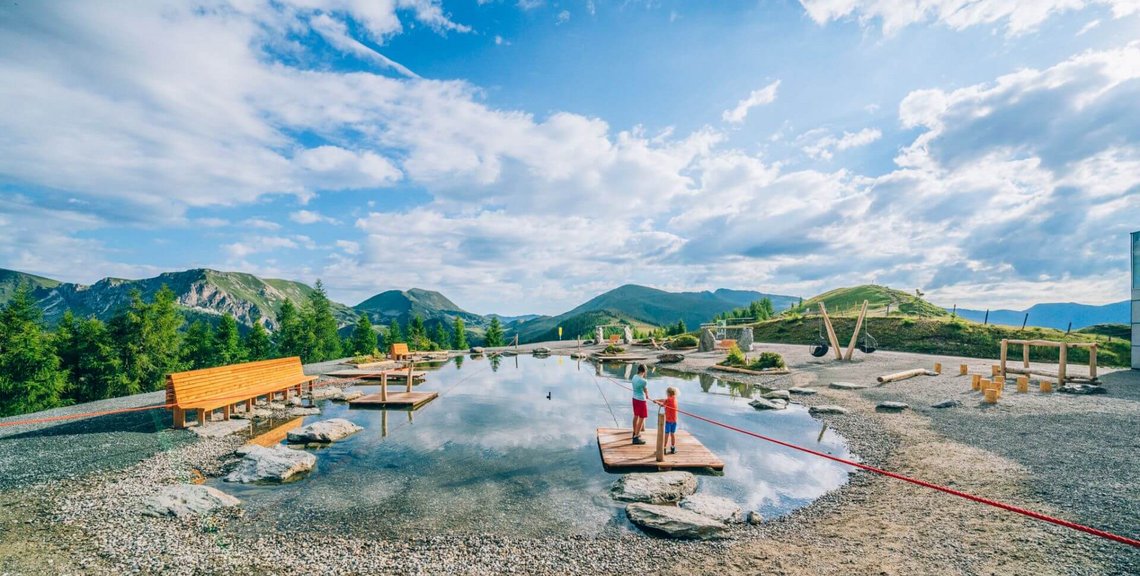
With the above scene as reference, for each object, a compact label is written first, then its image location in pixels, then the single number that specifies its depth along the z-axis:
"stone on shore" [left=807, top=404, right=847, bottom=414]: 17.52
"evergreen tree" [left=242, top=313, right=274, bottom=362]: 55.90
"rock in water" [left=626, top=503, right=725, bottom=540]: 7.91
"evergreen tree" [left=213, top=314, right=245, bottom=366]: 50.81
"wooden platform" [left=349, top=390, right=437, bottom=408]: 19.25
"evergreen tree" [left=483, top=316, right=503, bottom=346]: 71.89
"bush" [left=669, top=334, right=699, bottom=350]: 48.61
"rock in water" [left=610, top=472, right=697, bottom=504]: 9.61
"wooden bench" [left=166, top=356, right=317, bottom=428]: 13.81
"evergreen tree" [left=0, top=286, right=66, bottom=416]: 31.02
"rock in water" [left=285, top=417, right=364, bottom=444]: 13.59
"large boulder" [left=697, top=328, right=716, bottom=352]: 44.97
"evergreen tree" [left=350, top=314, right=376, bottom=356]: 60.44
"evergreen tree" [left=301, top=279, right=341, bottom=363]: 56.19
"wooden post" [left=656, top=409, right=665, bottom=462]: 11.45
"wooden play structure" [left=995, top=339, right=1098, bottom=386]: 19.73
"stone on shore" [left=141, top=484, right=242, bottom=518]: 8.26
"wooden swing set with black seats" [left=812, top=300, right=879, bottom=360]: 32.16
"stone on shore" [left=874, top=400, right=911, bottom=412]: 17.48
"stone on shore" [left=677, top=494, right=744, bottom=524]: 8.51
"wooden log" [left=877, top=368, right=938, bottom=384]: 22.70
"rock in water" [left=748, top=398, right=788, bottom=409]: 18.91
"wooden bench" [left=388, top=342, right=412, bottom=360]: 37.94
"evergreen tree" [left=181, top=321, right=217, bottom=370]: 49.03
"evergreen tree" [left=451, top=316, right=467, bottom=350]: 68.10
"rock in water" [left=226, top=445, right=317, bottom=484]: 10.31
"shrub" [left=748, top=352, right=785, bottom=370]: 30.07
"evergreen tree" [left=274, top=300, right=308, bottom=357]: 55.50
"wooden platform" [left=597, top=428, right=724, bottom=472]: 11.37
